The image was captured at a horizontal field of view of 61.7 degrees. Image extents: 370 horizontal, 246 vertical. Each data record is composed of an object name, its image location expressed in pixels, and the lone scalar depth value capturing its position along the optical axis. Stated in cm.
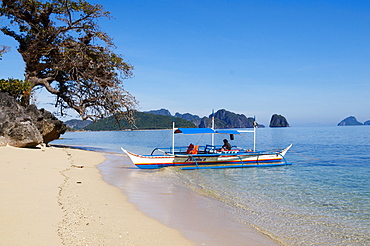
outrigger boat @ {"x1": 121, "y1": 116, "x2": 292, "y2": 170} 1709
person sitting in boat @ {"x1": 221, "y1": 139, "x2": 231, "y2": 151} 2031
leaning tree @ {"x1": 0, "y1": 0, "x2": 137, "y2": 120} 2328
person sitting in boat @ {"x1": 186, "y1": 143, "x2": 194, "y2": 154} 1916
